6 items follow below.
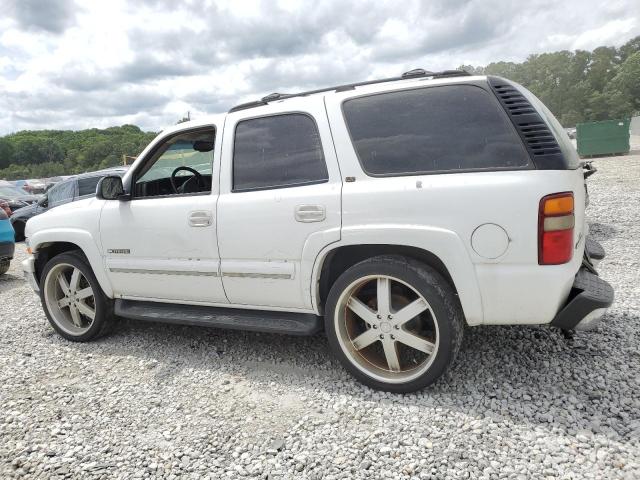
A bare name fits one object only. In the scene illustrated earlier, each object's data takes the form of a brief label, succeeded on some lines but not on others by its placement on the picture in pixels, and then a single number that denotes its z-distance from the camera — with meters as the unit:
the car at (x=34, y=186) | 21.21
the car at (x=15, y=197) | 14.22
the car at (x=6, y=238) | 7.04
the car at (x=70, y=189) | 9.25
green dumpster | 19.67
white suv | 2.49
